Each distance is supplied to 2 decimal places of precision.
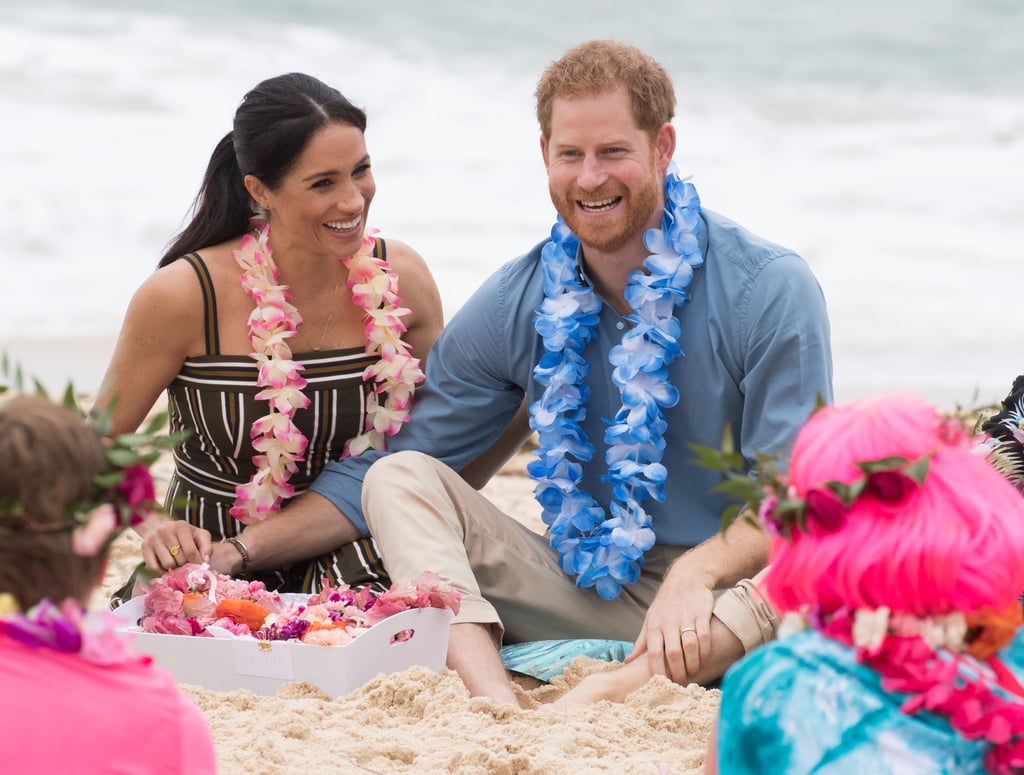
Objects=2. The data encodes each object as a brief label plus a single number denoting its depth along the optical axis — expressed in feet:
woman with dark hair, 25.43
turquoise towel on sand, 23.56
